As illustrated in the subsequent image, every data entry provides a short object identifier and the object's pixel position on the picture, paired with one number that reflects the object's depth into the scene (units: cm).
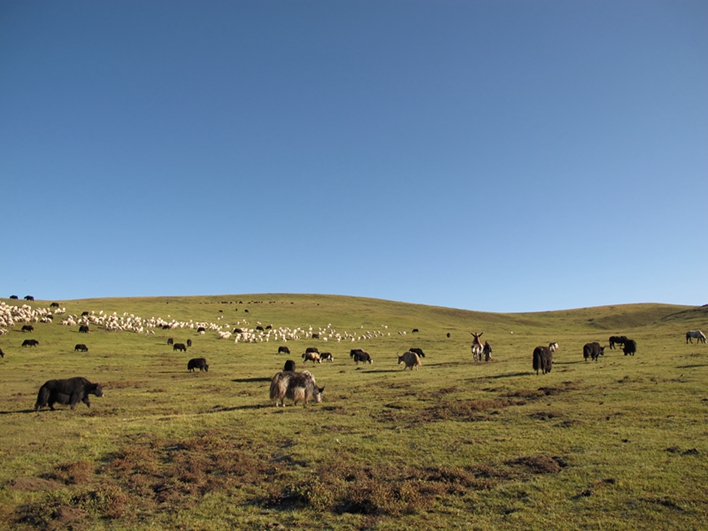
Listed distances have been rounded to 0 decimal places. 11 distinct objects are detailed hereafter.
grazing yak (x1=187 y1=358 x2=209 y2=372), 3794
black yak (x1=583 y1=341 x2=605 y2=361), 3409
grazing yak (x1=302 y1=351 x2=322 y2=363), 4409
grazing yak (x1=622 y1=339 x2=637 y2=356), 3669
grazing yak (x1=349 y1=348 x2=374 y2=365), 4088
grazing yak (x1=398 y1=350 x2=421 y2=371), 3472
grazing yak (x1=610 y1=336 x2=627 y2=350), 4625
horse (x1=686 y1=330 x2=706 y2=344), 4662
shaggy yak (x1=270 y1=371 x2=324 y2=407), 2016
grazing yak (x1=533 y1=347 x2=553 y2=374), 2654
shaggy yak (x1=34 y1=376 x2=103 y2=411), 1977
